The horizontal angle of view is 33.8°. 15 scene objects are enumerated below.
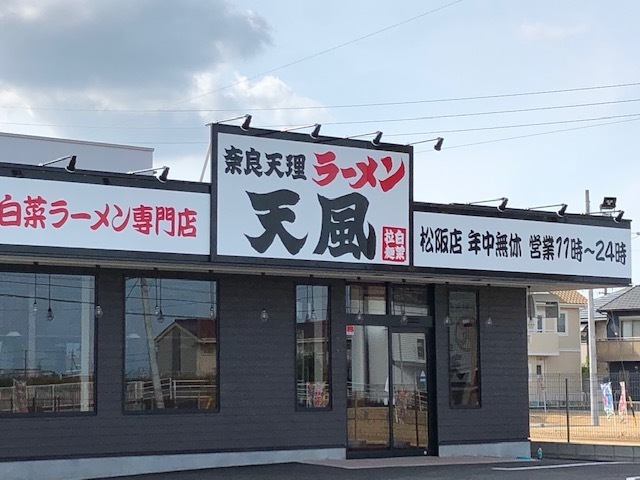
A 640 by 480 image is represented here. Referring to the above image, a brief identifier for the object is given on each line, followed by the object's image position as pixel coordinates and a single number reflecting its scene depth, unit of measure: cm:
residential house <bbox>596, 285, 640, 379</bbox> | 5928
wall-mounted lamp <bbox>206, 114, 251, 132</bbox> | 1630
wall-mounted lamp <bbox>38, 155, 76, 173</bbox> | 1458
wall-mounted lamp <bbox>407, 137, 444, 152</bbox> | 1734
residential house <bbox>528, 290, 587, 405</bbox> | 5772
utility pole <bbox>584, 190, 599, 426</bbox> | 3881
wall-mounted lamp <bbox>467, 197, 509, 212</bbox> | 1917
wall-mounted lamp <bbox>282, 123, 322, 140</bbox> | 1692
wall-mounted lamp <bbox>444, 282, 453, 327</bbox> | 2016
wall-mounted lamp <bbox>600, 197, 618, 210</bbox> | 2416
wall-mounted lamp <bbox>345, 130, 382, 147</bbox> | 1758
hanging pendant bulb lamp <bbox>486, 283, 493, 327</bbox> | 2075
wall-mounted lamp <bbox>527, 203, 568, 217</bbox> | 1998
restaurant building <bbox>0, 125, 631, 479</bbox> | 1546
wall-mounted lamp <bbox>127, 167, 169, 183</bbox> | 1527
